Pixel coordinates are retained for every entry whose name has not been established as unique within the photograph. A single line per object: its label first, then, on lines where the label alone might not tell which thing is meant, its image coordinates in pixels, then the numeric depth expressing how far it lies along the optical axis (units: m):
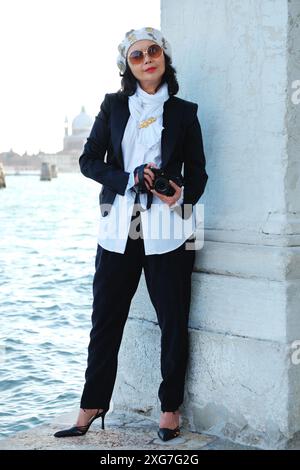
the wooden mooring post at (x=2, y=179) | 72.85
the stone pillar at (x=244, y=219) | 3.15
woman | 3.26
